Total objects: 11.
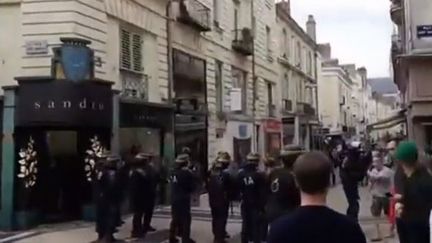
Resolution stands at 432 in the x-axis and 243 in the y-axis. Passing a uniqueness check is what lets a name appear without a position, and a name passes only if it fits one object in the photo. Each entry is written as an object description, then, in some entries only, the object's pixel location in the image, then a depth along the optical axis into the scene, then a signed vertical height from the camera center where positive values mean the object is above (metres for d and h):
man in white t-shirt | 13.29 -0.54
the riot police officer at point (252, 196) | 11.98 -0.68
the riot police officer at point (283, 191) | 8.68 -0.44
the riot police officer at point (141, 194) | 13.84 -0.74
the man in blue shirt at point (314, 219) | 3.47 -0.31
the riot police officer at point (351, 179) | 13.62 -0.46
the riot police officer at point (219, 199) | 12.69 -0.77
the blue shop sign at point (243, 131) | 29.14 +1.05
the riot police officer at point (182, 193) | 12.23 -0.63
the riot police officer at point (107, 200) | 12.88 -0.78
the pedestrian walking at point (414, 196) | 7.05 -0.41
